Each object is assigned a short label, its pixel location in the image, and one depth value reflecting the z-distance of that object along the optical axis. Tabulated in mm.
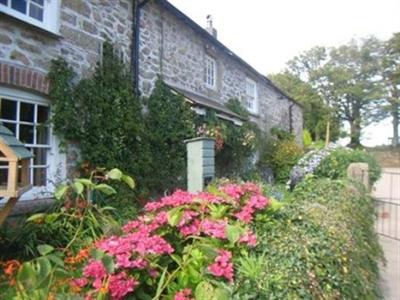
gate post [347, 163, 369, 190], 9836
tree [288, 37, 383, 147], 42156
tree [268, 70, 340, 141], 36375
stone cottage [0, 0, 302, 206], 5930
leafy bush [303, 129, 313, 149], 28986
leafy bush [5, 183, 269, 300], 2424
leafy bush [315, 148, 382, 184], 12750
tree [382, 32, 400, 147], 42125
